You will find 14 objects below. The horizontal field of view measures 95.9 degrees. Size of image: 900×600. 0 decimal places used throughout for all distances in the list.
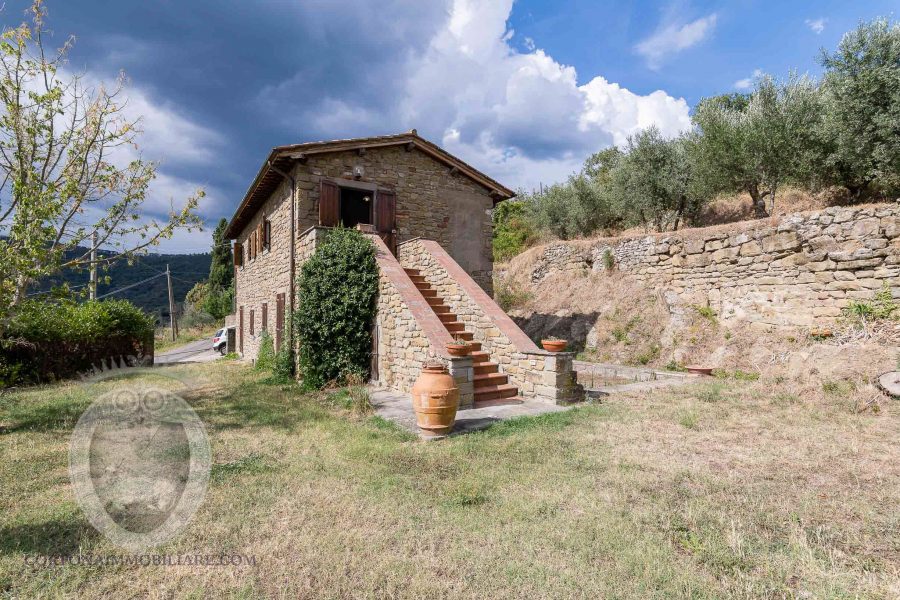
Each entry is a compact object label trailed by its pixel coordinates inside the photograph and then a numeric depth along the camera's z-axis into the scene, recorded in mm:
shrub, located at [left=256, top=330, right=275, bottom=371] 11804
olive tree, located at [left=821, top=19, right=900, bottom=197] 9844
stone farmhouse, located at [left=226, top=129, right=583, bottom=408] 7383
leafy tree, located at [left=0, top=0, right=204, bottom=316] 5504
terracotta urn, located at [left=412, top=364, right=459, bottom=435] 5273
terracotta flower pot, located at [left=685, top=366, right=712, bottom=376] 9594
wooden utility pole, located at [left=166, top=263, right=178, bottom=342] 31453
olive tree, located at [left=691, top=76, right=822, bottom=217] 12057
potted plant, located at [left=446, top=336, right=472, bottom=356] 6373
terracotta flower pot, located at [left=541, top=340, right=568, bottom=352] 6941
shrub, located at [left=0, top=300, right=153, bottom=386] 10703
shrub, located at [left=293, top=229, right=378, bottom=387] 8875
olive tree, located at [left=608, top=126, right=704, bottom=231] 15789
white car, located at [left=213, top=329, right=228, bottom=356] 20381
